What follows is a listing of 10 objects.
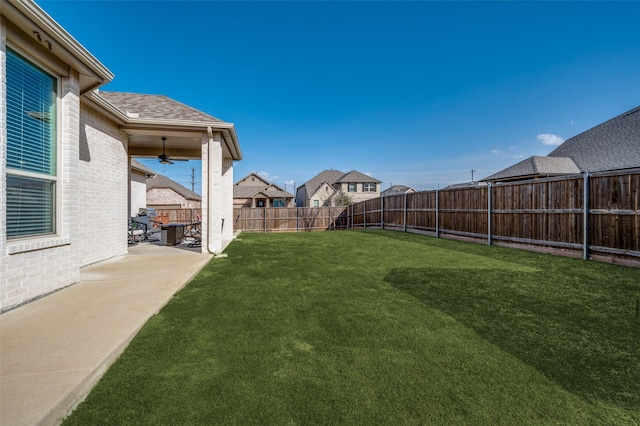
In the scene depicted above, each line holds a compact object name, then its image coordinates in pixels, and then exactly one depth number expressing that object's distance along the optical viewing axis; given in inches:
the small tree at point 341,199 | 1311.5
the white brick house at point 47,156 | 128.4
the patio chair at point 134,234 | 366.4
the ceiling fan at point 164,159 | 358.0
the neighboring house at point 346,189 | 1407.5
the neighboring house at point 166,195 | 1186.6
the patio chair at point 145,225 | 399.5
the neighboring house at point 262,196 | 1342.2
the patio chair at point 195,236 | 336.8
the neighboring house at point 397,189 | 1729.3
